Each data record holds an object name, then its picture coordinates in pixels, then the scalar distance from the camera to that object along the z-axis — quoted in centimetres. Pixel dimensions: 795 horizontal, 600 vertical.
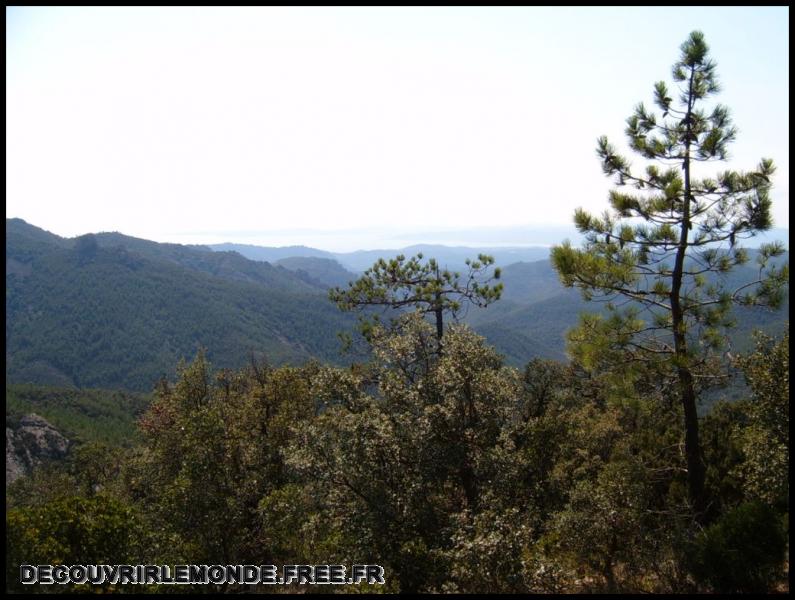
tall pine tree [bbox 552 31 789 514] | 1188
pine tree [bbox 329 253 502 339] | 1930
